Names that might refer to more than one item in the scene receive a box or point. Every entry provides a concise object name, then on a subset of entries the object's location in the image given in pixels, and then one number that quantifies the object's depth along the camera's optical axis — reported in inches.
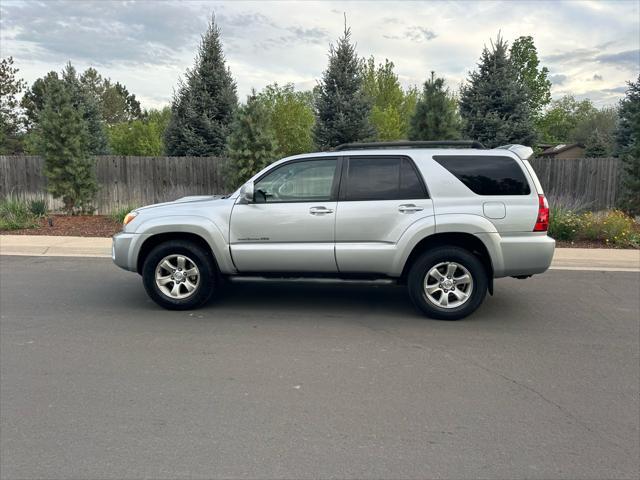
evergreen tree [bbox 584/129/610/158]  1471.2
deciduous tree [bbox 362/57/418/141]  1288.1
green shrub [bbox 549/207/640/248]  434.6
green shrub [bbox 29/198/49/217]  552.7
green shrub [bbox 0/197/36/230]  510.6
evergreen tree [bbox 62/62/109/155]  839.7
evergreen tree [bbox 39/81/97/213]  586.2
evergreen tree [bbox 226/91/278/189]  573.6
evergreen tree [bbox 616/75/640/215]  544.1
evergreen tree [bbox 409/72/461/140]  609.3
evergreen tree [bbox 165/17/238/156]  726.5
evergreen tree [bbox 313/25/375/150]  667.4
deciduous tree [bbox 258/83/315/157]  1041.6
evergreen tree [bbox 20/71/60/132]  1761.8
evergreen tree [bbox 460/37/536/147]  644.7
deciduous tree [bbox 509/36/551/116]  1267.2
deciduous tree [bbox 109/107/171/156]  1259.8
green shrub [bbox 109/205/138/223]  553.6
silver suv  226.2
